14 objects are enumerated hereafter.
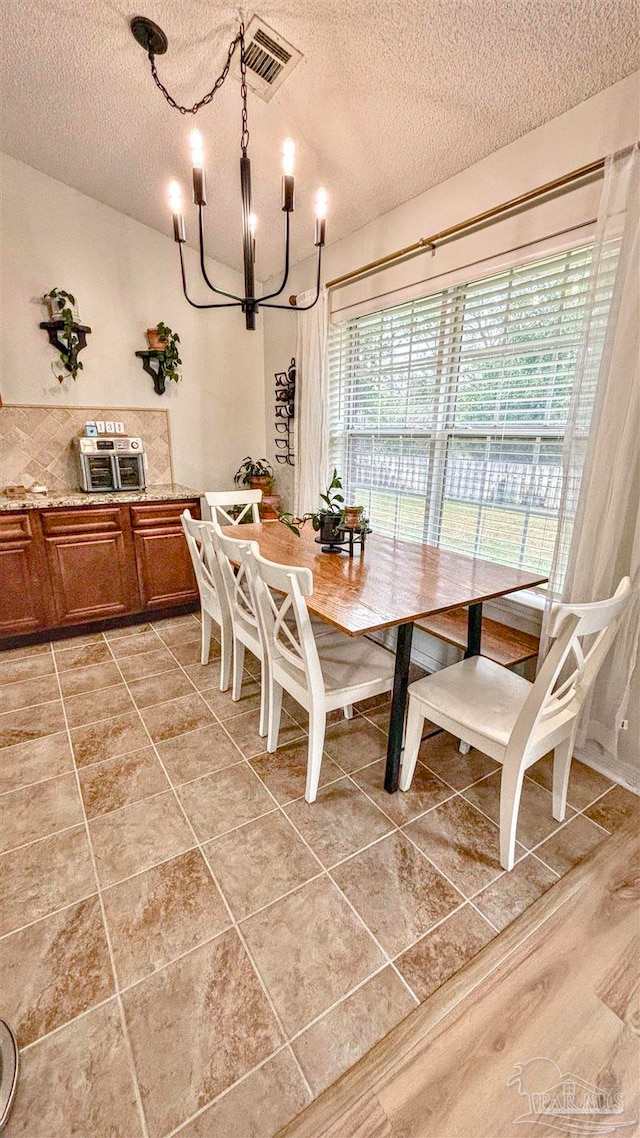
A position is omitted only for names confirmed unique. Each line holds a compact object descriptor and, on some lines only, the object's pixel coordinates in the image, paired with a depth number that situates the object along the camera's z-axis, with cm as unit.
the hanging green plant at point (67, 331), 296
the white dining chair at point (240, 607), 190
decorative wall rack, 354
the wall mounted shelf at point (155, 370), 338
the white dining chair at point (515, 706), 125
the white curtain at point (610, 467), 155
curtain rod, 168
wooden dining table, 151
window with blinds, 197
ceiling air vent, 173
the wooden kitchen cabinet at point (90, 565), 279
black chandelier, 147
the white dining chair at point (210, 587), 217
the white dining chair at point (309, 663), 150
